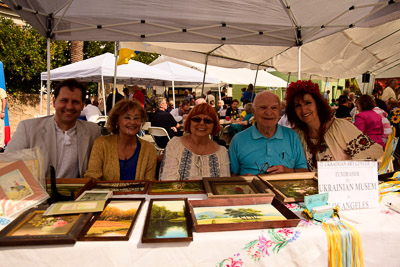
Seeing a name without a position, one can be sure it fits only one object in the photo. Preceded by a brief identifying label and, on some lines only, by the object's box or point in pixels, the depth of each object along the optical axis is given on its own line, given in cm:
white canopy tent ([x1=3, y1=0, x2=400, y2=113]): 289
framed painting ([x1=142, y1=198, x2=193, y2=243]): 112
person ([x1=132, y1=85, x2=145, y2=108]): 1029
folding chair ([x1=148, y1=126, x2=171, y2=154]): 603
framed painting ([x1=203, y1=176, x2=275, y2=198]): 153
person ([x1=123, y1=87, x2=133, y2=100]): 1080
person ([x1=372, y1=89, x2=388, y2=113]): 594
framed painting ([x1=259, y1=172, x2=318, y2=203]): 155
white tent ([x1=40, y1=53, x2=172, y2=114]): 852
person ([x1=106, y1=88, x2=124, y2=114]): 860
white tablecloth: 109
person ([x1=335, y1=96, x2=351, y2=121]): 757
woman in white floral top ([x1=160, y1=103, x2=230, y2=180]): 225
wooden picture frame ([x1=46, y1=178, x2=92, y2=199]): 161
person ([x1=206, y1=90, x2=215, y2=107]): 1237
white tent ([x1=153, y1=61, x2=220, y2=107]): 1082
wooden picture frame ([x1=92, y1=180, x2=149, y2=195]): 168
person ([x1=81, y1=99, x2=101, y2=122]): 840
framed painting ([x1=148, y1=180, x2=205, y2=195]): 168
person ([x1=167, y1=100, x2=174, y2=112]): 1310
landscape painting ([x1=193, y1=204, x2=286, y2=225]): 126
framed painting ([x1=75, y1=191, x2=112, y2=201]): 151
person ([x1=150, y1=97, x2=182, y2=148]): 614
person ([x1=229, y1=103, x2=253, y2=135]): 549
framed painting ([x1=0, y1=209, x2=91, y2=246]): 110
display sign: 145
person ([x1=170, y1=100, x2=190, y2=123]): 887
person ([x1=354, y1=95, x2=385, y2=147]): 466
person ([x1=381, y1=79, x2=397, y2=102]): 966
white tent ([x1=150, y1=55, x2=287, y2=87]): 1348
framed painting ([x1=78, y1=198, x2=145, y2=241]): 114
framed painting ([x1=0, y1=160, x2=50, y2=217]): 134
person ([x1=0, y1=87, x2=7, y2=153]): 706
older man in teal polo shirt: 237
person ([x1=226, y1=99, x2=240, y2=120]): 870
